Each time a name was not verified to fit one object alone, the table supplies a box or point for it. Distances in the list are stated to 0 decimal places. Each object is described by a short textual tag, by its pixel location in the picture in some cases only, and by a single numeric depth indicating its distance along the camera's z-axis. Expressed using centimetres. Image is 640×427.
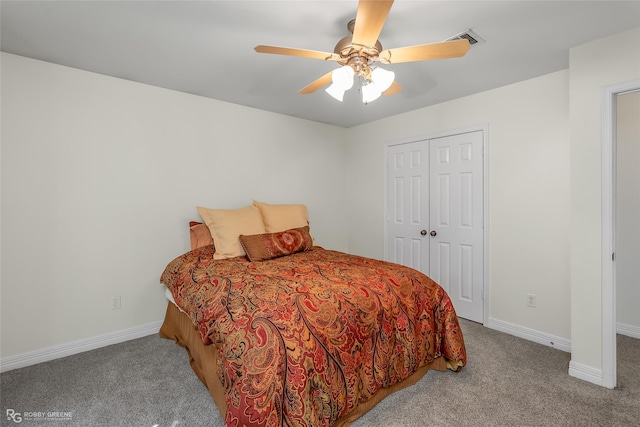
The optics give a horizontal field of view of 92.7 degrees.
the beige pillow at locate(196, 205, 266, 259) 273
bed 140
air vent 200
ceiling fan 151
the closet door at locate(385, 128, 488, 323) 315
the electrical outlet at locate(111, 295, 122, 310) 272
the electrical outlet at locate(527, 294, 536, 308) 279
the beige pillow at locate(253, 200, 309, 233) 313
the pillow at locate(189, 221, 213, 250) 293
